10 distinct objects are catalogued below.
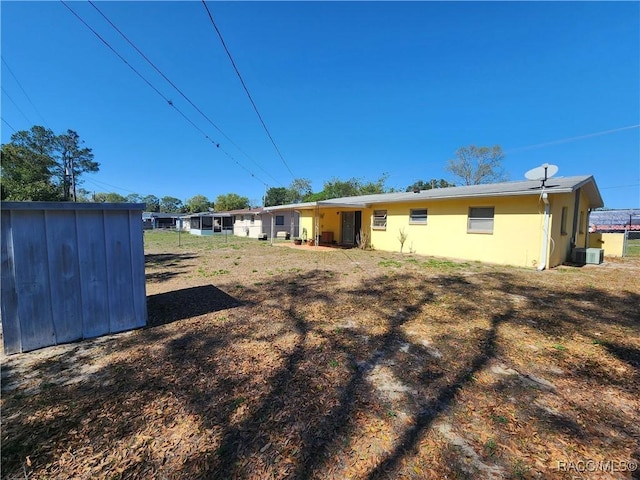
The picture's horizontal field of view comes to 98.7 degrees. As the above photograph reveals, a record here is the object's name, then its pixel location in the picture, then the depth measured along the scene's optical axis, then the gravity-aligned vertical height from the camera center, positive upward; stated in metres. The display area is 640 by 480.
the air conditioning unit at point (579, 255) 10.32 -1.11
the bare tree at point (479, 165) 34.31 +7.76
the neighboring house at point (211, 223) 33.18 +0.01
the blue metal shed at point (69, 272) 3.22 -0.65
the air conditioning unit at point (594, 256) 10.01 -1.08
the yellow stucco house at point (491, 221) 9.03 +0.20
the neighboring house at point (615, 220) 27.18 +0.69
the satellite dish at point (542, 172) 8.66 +1.75
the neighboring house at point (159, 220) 49.50 +0.43
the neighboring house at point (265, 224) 25.27 -0.04
